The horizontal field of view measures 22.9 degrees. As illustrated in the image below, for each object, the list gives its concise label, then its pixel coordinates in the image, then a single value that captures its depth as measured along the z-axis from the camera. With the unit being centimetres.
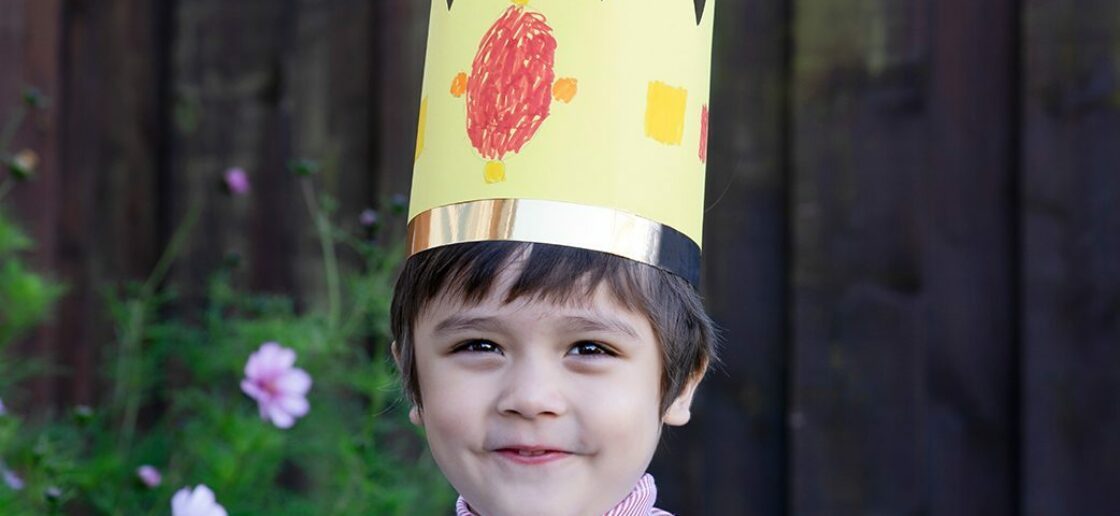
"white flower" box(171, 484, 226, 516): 141
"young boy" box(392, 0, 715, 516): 126
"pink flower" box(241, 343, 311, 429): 152
